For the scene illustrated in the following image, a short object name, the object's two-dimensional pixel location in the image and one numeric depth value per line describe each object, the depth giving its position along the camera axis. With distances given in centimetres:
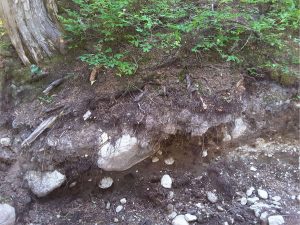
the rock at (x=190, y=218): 254
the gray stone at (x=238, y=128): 294
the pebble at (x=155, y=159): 285
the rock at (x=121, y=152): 259
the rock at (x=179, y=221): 251
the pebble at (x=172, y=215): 258
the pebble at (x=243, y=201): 270
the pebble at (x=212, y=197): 270
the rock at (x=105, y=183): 273
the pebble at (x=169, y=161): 287
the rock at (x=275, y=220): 249
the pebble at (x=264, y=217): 254
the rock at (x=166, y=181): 274
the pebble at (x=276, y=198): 273
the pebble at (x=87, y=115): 272
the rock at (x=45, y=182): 259
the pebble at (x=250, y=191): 277
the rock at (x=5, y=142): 279
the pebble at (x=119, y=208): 265
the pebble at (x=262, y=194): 275
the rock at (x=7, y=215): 236
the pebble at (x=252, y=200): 270
